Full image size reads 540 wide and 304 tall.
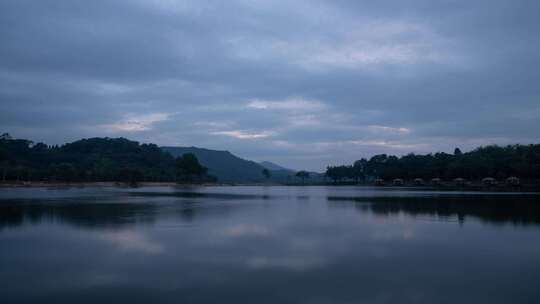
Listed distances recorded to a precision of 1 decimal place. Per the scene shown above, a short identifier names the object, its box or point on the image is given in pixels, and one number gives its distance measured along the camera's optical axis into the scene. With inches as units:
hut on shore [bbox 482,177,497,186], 2765.7
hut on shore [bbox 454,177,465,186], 3108.3
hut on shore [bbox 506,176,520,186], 2588.3
